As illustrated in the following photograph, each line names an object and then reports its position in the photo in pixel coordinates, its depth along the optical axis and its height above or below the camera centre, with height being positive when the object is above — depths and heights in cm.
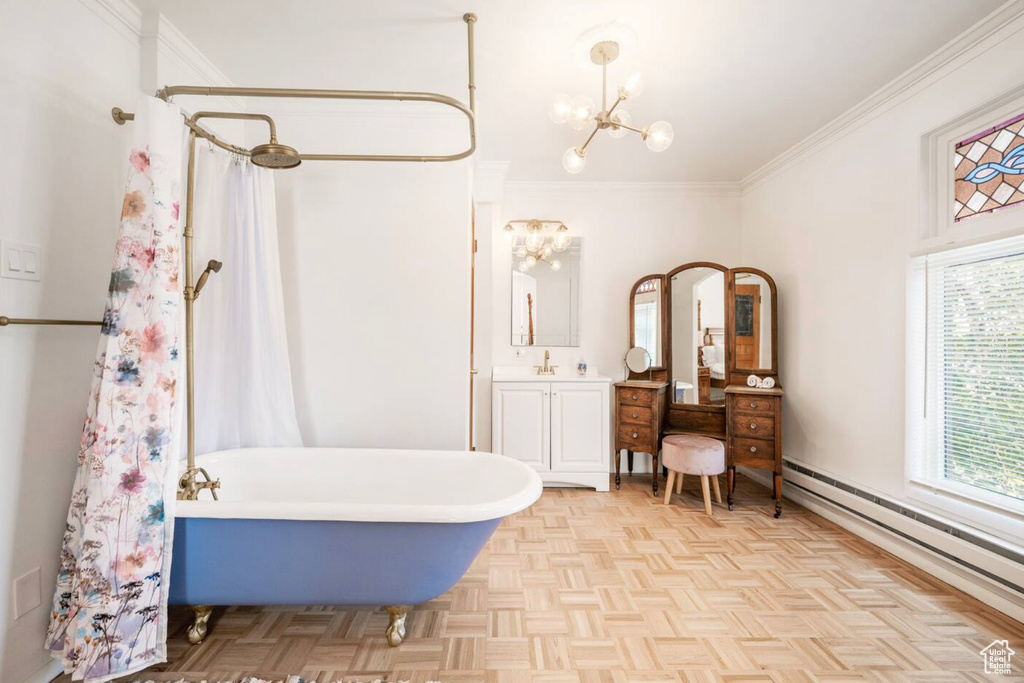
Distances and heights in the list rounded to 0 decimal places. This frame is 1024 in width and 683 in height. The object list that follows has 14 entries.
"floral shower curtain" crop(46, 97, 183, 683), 142 -37
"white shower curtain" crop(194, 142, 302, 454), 207 +16
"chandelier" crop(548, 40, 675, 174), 179 +99
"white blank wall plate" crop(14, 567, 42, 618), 146 -84
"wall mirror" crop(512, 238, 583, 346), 396 +43
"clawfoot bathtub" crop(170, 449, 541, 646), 152 -73
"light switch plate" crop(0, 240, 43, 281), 141 +27
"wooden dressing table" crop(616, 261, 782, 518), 339 -6
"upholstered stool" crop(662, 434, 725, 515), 305 -76
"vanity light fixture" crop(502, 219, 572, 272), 392 +89
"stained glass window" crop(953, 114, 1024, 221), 198 +84
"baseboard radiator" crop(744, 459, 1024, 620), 190 -96
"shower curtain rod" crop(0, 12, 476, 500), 150 +83
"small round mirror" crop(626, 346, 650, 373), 379 -11
